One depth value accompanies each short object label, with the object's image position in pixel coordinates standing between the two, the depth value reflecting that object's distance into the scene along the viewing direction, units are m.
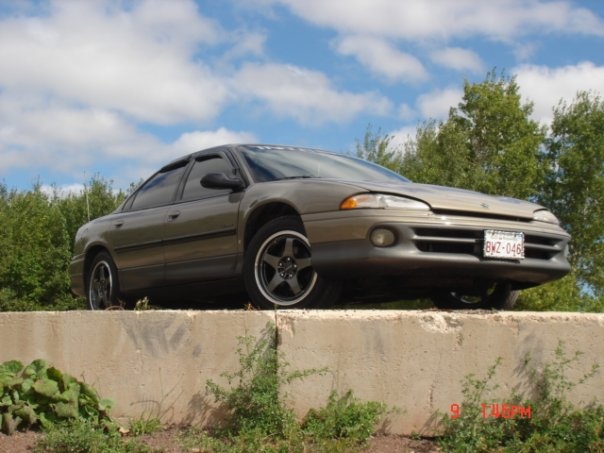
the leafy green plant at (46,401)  5.13
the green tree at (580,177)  40.44
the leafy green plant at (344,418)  4.66
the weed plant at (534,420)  4.44
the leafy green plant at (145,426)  5.17
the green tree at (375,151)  32.41
